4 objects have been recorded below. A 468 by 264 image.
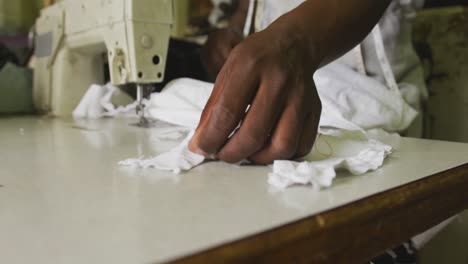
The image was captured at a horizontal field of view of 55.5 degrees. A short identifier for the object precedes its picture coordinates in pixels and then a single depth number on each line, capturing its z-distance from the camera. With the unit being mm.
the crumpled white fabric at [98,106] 1069
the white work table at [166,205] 272
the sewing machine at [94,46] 812
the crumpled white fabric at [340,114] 500
